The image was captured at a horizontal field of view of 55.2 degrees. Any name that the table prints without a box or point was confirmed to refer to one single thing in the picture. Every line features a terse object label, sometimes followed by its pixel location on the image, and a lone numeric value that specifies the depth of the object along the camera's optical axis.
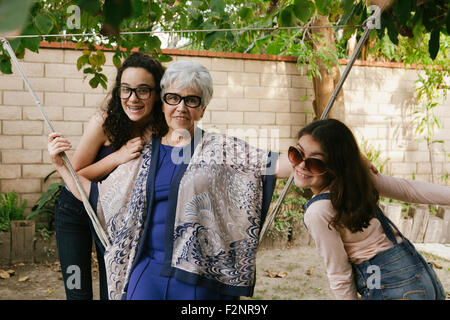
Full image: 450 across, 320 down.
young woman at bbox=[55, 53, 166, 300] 1.67
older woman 1.42
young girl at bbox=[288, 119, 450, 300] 1.22
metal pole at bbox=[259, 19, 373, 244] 1.36
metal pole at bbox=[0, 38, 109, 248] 1.54
